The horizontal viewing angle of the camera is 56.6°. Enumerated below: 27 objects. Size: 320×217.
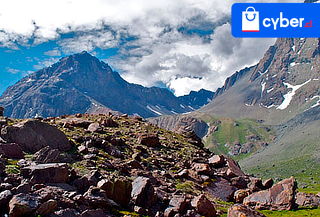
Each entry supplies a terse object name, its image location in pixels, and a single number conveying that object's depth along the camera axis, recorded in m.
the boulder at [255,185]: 62.14
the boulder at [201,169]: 62.09
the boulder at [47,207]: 25.27
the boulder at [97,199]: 30.41
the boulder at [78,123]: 75.38
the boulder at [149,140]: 74.06
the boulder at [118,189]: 34.47
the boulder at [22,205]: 24.42
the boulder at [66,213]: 25.93
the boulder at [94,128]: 73.50
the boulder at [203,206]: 39.06
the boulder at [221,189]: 57.38
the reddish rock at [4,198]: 25.23
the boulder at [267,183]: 67.56
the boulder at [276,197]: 54.22
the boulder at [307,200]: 57.81
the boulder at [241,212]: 37.19
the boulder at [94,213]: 27.77
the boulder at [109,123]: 89.69
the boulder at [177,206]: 35.75
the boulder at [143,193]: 37.03
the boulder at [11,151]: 39.50
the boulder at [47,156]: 37.31
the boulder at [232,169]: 69.55
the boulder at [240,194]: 57.56
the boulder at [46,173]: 31.61
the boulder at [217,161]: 75.00
